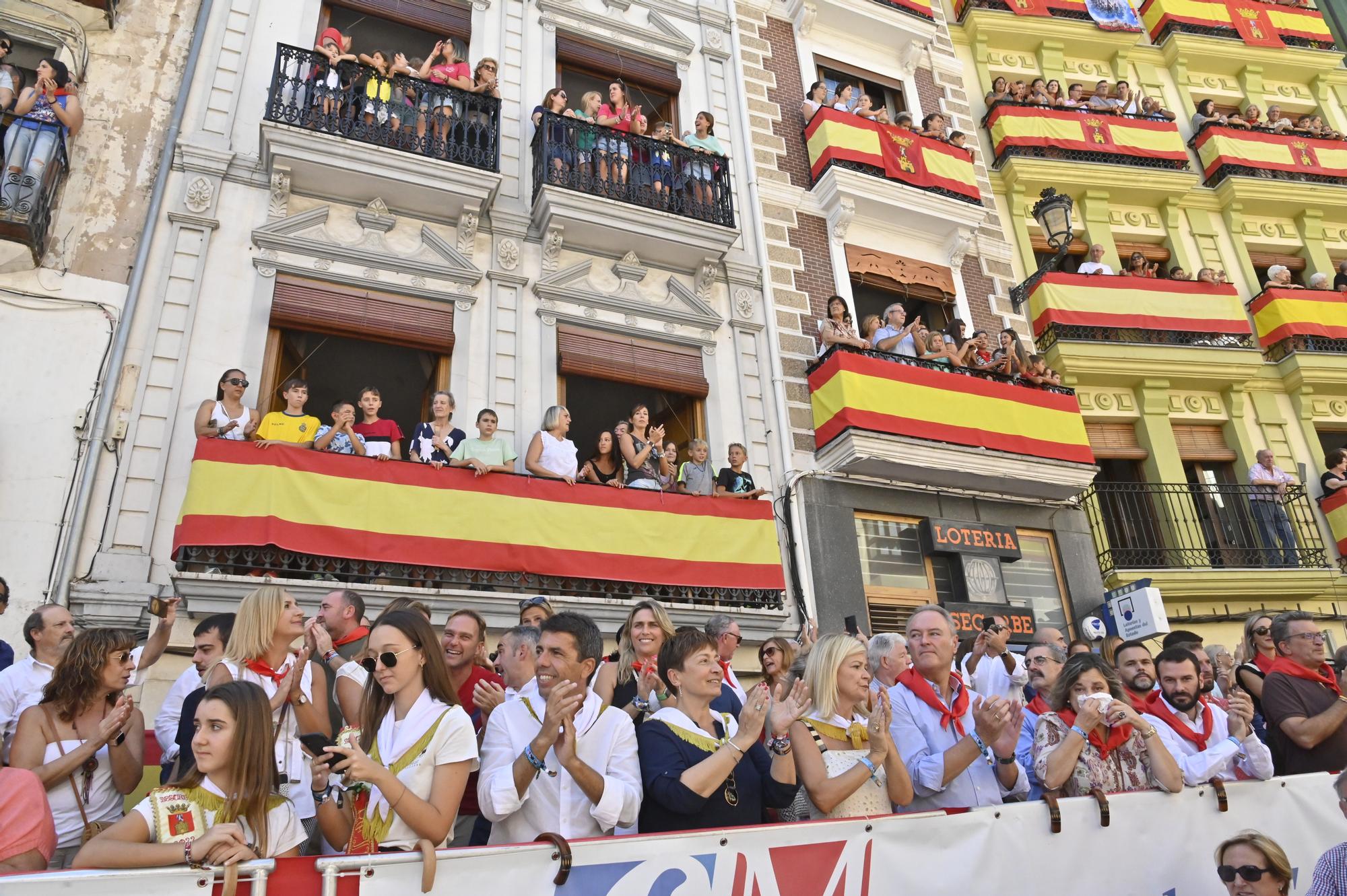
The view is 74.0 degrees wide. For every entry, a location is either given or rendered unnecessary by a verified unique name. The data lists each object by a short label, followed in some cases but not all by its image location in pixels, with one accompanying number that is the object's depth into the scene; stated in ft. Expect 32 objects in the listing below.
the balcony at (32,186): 24.64
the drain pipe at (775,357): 32.17
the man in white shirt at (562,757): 10.51
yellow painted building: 43.21
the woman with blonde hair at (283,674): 11.98
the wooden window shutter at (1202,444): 47.01
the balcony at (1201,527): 42.14
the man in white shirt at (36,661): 13.98
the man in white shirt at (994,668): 18.53
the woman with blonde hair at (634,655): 14.40
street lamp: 37.60
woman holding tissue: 13.91
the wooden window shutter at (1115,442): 45.70
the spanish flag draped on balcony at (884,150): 40.14
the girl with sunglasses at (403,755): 9.72
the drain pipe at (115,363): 22.91
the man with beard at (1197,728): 14.64
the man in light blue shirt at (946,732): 13.17
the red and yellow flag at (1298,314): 48.62
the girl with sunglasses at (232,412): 24.49
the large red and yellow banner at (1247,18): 58.80
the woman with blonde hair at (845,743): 12.09
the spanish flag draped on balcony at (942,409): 33.73
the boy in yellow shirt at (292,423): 25.79
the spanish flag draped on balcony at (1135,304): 45.24
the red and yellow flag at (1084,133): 49.34
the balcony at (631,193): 33.06
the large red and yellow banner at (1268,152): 53.52
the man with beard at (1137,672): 15.88
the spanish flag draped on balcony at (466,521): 23.75
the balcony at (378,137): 29.50
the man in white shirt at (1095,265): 47.11
